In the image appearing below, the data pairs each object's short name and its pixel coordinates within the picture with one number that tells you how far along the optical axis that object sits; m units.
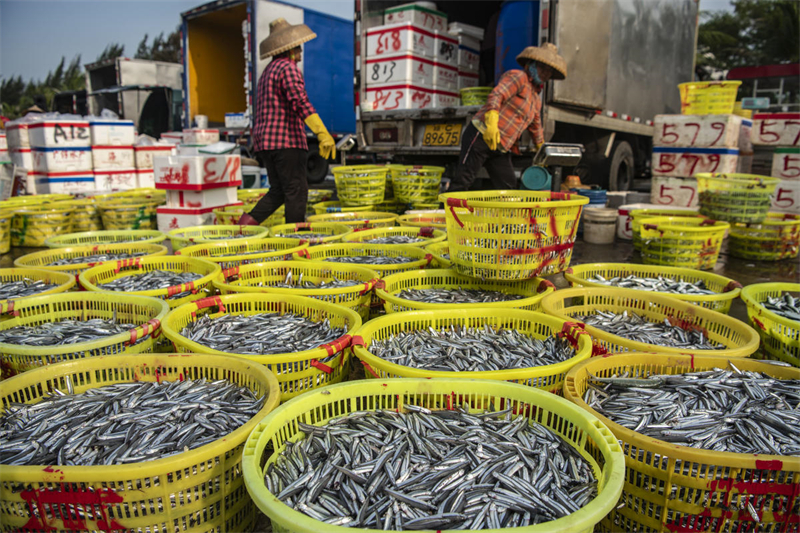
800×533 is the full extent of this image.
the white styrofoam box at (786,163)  8.48
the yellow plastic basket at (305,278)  3.52
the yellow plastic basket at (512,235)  3.38
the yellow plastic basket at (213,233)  5.28
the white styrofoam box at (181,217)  7.22
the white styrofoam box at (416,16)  8.93
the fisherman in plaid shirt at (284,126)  6.40
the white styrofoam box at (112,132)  10.86
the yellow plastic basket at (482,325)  2.26
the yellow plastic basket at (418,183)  7.96
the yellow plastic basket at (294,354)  2.46
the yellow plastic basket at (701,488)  1.72
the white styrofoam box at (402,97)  9.09
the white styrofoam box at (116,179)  11.05
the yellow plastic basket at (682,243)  5.62
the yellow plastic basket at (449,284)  3.59
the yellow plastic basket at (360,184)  7.73
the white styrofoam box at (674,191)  8.48
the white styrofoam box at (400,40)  8.90
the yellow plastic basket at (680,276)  3.54
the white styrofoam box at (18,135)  10.83
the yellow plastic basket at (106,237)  5.30
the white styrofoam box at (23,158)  10.99
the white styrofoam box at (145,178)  11.89
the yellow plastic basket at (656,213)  6.97
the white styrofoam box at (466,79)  10.31
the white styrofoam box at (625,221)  7.74
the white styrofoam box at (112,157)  10.95
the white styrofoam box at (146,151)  11.73
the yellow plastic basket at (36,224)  7.37
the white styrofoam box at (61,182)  10.43
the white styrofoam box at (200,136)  13.65
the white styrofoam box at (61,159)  10.30
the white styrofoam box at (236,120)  14.67
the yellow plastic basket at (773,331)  2.94
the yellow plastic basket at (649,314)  2.71
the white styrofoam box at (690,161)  8.09
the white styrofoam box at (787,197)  8.38
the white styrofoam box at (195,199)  7.23
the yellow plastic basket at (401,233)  5.34
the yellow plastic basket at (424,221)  5.97
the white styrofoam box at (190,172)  7.08
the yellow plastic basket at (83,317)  2.47
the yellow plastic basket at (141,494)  1.57
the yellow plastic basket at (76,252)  4.41
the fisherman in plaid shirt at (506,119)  6.50
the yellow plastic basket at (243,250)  4.37
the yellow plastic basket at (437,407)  1.42
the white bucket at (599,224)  7.55
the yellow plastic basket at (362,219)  6.14
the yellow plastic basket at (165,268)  3.47
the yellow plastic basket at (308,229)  5.74
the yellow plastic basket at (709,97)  8.09
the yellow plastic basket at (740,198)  6.57
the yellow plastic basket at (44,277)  3.59
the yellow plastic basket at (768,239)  6.71
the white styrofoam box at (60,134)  10.12
